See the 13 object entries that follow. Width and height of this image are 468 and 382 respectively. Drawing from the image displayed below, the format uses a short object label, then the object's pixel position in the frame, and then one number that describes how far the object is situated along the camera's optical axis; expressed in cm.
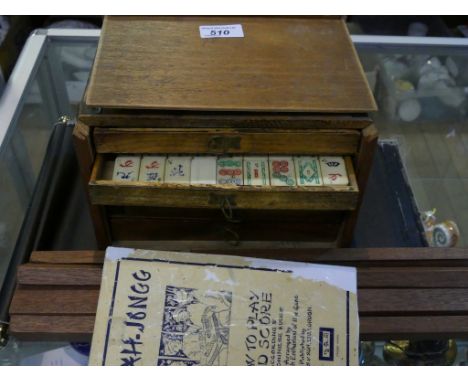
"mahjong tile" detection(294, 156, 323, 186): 67
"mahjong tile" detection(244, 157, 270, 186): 67
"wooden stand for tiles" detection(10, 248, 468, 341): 68
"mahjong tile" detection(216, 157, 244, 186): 67
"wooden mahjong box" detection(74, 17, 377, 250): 65
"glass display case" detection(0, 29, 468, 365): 86
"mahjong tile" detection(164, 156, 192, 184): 67
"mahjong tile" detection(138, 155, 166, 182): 67
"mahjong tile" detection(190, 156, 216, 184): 67
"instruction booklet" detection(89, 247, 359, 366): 64
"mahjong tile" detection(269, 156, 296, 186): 67
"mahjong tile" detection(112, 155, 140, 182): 67
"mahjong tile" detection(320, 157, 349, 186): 67
